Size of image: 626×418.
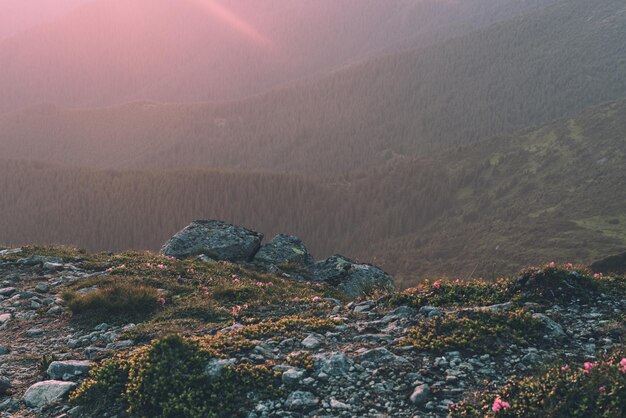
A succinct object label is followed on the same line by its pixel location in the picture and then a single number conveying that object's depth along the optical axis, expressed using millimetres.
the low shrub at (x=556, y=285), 11656
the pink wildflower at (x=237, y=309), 13684
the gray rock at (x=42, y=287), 16766
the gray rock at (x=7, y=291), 16281
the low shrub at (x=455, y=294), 12188
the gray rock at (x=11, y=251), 21125
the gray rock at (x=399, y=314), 11699
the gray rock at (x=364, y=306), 13062
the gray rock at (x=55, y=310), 14492
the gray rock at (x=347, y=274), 23805
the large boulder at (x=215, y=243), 26562
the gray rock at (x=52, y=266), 19397
